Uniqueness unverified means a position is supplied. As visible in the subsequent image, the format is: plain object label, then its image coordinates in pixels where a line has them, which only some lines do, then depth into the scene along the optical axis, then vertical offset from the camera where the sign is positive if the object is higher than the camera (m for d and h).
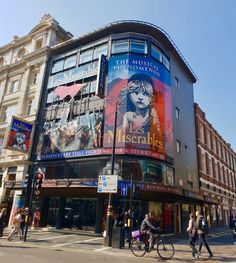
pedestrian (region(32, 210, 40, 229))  21.99 -0.60
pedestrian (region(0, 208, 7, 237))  15.11 -0.58
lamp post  13.32 -0.55
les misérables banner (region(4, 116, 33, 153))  22.86 +6.65
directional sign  13.57 +1.64
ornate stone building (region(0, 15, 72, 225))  24.97 +14.47
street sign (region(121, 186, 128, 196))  15.25 +1.47
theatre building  19.91 +7.25
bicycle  10.73 -1.22
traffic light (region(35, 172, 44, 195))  14.96 +1.67
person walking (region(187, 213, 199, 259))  10.58 -0.53
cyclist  11.10 -0.48
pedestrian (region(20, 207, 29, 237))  16.16 -0.49
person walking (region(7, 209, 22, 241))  15.31 -0.71
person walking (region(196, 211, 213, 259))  10.81 -0.32
